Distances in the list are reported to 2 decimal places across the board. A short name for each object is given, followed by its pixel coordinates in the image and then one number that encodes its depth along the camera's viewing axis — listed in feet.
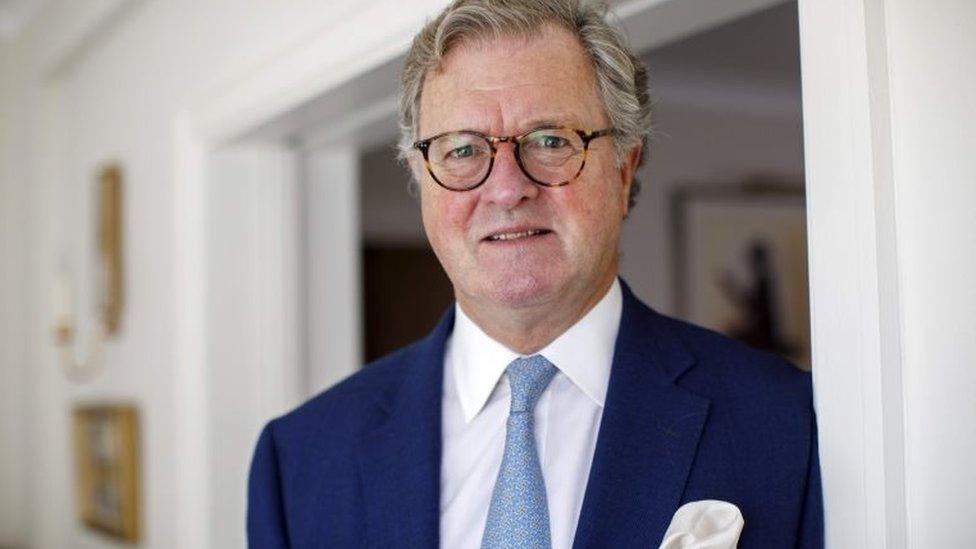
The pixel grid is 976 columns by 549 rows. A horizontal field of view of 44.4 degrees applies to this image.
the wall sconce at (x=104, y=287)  10.49
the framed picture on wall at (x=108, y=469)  10.02
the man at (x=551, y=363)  4.57
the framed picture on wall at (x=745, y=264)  18.22
